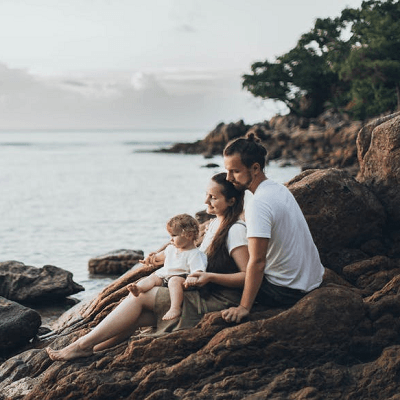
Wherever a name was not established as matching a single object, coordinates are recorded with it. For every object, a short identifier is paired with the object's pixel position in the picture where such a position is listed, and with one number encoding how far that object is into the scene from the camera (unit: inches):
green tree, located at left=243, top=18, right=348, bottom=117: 2417.6
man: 211.6
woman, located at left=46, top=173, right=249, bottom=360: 222.5
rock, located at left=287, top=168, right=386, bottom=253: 284.2
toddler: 219.9
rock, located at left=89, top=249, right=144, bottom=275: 575.5
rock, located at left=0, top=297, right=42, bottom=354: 328.2
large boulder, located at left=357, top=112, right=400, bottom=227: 292.8
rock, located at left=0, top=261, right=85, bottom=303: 440.1
